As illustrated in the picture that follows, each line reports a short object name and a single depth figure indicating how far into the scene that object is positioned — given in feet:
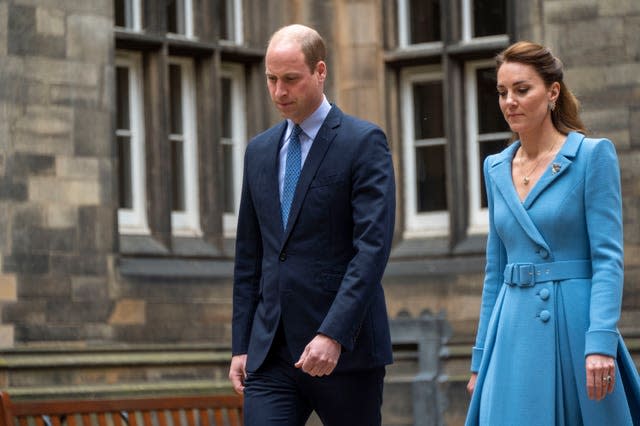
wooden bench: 58.57
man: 32.93
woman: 32.02
